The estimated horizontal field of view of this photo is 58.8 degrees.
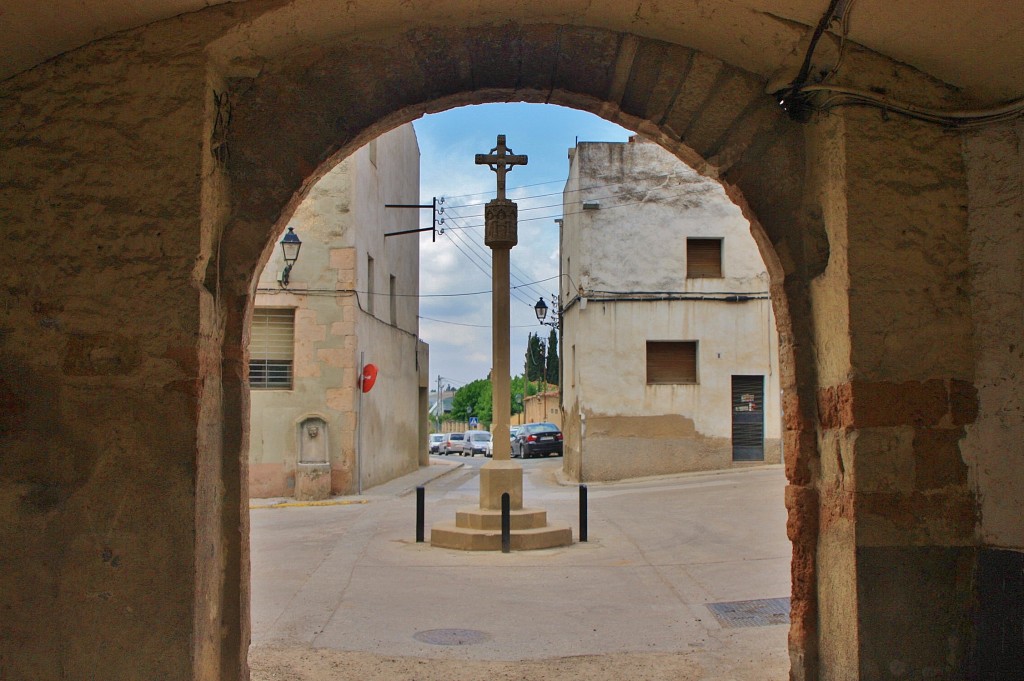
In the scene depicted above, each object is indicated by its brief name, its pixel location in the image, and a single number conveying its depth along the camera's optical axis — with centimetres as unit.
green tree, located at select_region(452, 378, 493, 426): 8023
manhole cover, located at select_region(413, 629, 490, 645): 623
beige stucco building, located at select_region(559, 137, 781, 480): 1958
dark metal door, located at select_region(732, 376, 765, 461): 1984
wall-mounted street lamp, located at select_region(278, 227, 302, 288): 1554
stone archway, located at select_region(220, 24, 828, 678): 449
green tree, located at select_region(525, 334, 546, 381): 6500
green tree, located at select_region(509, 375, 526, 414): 7035
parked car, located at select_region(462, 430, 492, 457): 3997
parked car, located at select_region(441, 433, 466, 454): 4288
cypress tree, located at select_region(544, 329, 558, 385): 5338
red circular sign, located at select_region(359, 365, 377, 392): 1681
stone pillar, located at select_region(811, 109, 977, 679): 411
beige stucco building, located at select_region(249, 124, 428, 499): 1577
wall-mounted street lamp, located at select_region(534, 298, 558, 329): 2108
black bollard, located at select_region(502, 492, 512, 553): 994
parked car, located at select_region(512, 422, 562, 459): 3005
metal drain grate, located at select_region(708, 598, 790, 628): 670
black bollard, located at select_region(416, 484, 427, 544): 1049
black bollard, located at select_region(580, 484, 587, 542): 1063
